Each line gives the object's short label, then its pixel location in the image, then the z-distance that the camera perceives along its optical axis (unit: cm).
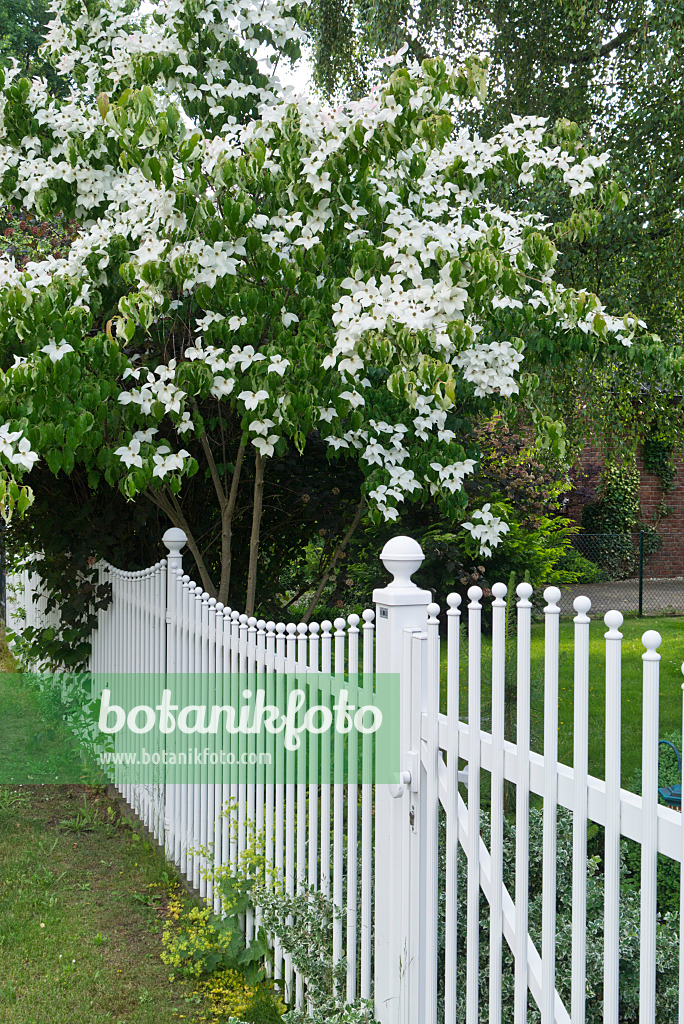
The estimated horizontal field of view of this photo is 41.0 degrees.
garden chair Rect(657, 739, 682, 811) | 339
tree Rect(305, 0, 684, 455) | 654
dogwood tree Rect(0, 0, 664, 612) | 379
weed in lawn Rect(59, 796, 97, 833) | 535
